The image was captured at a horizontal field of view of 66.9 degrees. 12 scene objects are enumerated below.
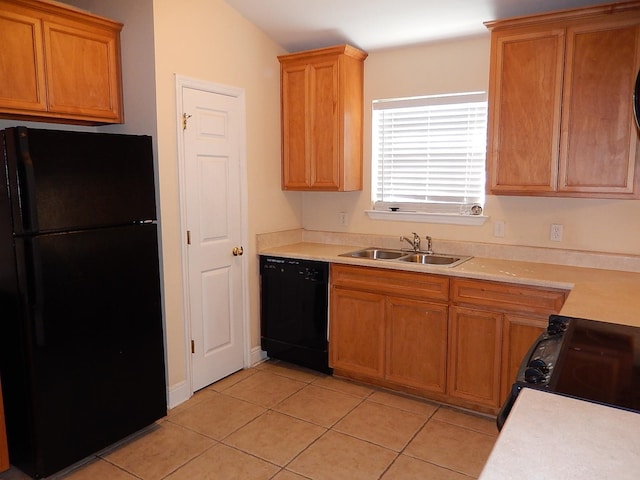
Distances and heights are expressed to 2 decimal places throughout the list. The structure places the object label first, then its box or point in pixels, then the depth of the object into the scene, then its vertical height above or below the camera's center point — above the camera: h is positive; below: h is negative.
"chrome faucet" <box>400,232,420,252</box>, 3.58 -0.41
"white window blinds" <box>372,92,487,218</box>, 3.39 +0.25
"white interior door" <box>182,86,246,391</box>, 3.14 -0.29
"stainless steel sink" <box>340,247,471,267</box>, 3.38 -0.50
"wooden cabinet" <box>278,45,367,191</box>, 3.55 +0.53
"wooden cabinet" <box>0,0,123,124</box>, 2.46 +0.67
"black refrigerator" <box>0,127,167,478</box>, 2.24 -0.51
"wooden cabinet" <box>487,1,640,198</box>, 2.59 +0.46
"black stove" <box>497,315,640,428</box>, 1.25 -0.52
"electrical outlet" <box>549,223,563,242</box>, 3.11 -0.29
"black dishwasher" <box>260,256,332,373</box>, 3.50 -0.92
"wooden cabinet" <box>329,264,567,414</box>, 2.79 -0.90
